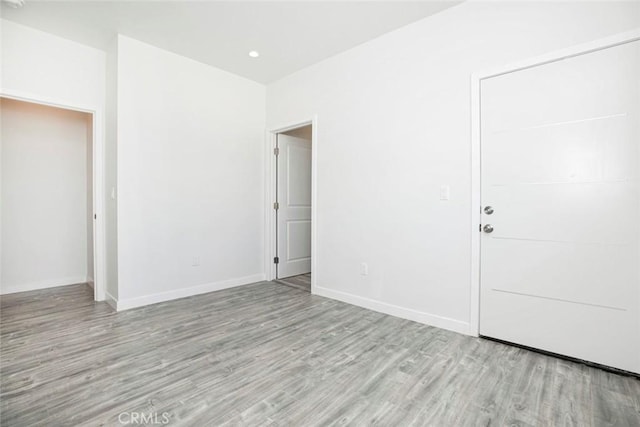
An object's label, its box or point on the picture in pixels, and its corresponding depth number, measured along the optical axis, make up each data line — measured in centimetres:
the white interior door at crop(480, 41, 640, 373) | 193
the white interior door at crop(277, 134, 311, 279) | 447
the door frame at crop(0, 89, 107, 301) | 340
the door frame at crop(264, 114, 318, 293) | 434
